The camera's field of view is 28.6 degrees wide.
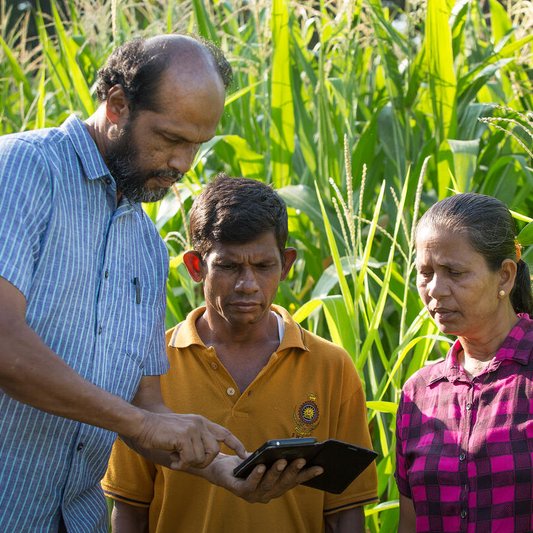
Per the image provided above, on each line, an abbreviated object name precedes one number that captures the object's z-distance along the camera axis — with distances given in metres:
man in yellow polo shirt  2.50
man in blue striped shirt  1.99
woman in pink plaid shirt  2.25
